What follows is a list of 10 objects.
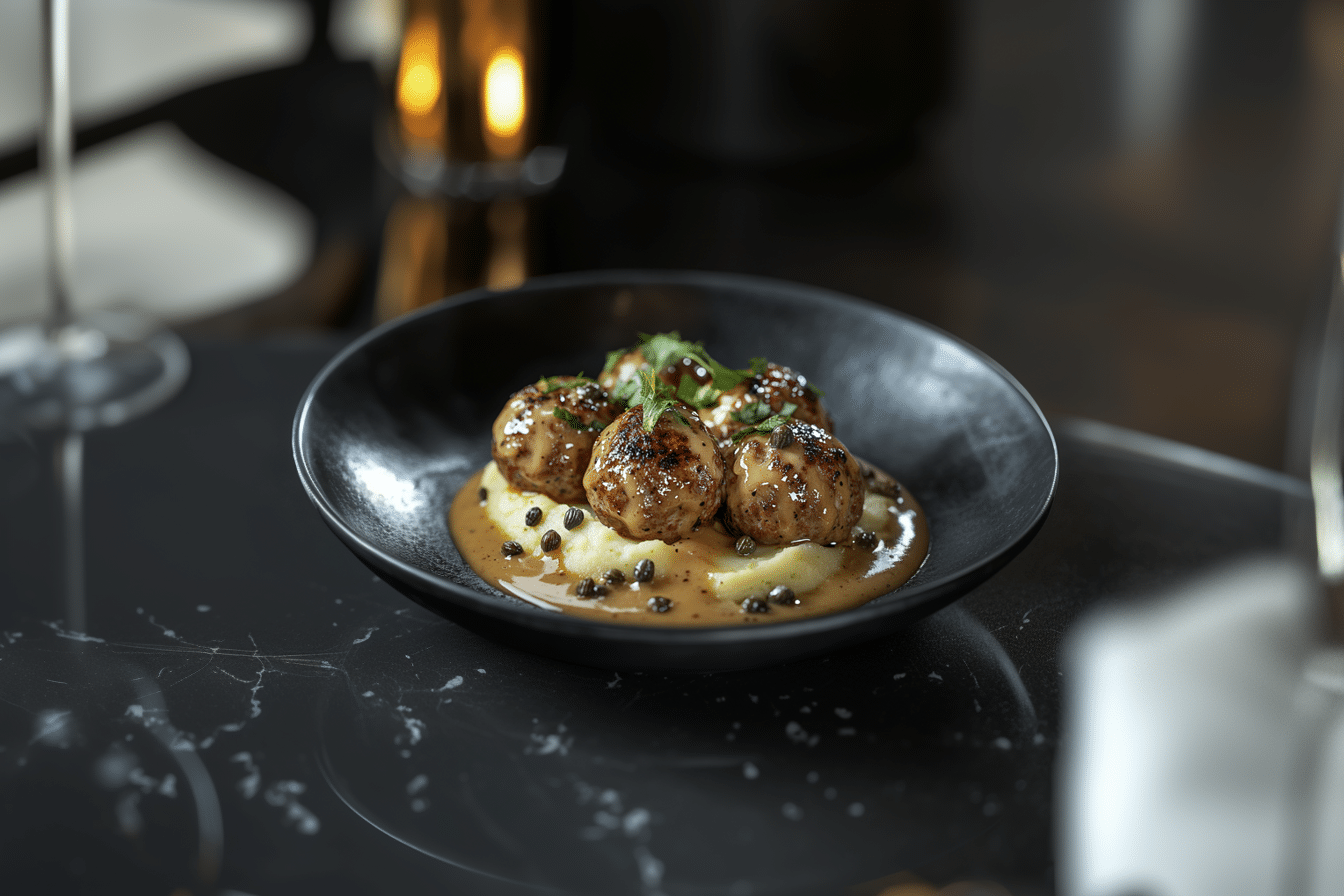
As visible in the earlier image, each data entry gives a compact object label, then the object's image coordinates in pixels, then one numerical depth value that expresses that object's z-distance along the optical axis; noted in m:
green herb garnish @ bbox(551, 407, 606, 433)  0.72
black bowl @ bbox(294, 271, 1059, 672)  0.65
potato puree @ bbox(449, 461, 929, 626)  0.69
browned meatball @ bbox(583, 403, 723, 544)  0.69
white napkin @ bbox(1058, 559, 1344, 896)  0.64
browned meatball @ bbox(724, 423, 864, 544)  0.70
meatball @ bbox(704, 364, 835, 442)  0.74
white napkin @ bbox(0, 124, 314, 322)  1.19
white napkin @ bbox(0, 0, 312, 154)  1.46
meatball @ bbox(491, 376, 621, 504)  0.72
